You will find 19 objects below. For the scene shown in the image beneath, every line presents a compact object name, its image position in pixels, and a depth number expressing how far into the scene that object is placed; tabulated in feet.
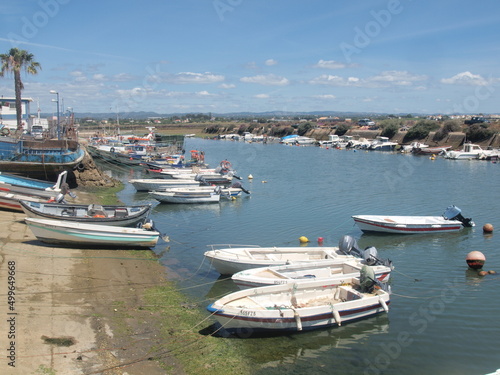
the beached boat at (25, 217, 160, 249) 69.00
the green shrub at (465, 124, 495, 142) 288.92
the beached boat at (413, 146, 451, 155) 284.61
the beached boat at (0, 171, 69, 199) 94.94
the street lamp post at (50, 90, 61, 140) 156.59
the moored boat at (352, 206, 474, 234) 91.35
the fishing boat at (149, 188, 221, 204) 124.98
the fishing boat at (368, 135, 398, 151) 329.93
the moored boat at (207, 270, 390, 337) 46.14
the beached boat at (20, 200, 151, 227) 73.77
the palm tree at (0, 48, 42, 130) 172.04
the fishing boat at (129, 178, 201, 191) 138.72
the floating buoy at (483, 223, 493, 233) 92.48
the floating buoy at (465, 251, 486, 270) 69.15
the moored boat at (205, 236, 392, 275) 62.28
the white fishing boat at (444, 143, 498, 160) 255.91
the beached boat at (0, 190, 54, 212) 88.89
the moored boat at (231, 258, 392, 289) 54.70
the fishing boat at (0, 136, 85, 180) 124.67
